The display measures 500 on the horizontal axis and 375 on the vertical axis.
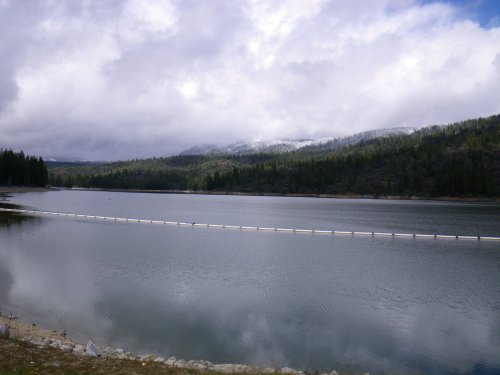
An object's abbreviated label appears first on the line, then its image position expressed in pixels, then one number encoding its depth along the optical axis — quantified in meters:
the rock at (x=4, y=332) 16.15
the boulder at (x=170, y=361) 15.45
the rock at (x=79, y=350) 15.30
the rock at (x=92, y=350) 15.29
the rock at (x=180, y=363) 15.14
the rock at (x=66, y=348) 15.60
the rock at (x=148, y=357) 15.70
